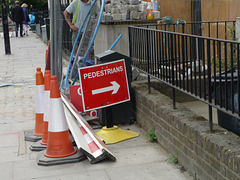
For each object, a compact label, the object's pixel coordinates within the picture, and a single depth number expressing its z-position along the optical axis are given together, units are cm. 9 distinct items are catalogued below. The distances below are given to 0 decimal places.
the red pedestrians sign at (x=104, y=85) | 574
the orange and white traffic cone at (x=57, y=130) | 521
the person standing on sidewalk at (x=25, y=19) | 2593
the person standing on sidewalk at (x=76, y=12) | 874
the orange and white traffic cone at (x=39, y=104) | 625
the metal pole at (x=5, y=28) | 1670
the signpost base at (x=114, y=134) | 591
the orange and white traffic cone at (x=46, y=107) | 574
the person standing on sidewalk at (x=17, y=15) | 2442
